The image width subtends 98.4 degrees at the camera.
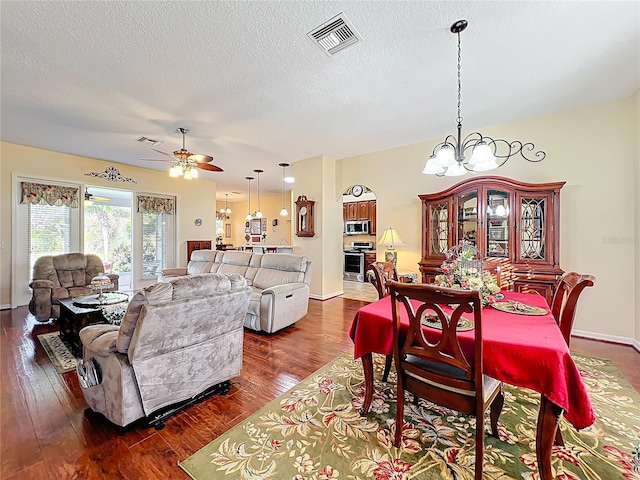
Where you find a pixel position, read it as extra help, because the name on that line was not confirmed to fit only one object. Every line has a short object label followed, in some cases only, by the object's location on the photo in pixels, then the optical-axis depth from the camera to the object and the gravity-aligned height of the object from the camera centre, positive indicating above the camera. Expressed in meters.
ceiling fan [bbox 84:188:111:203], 5.64 +0.91
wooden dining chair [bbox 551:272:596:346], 1.70 -0.38
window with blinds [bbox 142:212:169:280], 6.45 -0.06
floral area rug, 1.50 -1.26
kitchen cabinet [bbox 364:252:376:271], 7.81 -0.53
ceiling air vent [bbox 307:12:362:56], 2.04 +1.60
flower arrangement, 2.06 -0.30
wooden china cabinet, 3.35 +0.17
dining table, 1.27 -0.62
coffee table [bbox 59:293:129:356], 2.92 -0.82
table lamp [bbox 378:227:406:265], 4.67 -0.05
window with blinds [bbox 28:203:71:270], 4.91 +0.20
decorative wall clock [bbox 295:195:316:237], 5.53 +0.47
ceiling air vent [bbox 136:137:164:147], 4.37 +1.62
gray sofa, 3.51 -0.62
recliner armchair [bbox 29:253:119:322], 3.78 -0.60
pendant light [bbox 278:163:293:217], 6.09 +1.65
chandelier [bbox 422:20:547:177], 2.14 +0.65
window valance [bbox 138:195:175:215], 6.29 +0.85
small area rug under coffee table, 2.69 -1.20
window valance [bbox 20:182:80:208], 4.79 +0.85
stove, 7.95 -0.62
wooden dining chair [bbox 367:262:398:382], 2.42 -0.37
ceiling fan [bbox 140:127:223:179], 3.70 +1.08
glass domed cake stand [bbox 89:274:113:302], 3.38 -0.52
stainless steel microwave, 8.02 +0.35
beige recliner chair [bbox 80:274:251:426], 1.70 -0.71
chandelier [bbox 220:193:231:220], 10.48 +1.39
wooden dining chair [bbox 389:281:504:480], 1.34 -0.65
